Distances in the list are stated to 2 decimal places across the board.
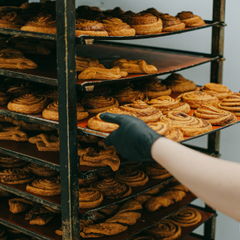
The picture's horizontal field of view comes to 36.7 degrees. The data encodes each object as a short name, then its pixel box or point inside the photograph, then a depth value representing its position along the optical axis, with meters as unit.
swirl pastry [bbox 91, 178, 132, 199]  2.66
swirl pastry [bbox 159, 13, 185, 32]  2.81
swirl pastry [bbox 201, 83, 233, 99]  3.08
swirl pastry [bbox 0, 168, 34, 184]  2.68
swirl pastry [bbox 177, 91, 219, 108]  2.90
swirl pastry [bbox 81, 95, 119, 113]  2.60
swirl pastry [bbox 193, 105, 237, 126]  2.52
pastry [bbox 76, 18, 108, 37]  2.25
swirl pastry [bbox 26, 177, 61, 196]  2.53
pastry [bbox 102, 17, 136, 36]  2.48
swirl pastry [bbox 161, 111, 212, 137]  2.30
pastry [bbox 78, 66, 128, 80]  2.33
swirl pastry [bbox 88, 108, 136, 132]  2.22
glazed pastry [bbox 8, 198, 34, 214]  2.78
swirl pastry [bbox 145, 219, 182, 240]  3.10
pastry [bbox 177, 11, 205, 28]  3.05
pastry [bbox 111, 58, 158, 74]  2.62
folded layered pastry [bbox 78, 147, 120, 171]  2.39
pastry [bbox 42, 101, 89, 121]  2.35
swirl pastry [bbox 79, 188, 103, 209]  2.46
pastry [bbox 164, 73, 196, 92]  3.28
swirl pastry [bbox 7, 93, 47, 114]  2.46
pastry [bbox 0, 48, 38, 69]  2.52
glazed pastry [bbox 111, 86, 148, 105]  2.86
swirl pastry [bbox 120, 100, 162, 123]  2.37
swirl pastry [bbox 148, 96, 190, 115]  2.70
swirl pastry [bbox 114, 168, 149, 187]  2.83
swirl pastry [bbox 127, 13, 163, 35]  2.62
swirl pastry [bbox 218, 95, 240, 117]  2.75
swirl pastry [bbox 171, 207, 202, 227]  3.30
